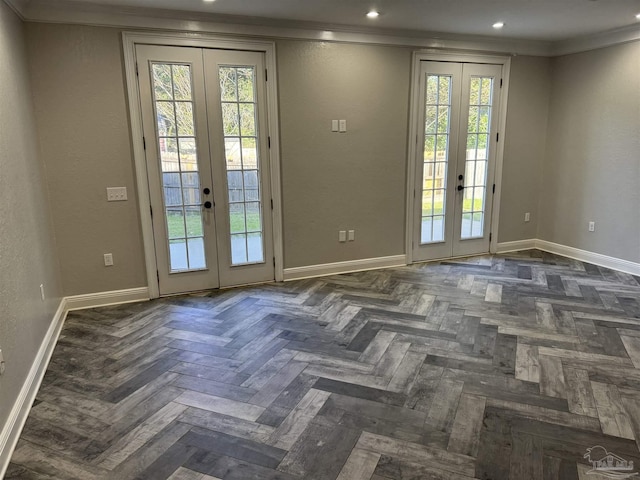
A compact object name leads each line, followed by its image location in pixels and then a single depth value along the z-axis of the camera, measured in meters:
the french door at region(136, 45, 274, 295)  4.05
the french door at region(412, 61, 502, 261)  5.10
